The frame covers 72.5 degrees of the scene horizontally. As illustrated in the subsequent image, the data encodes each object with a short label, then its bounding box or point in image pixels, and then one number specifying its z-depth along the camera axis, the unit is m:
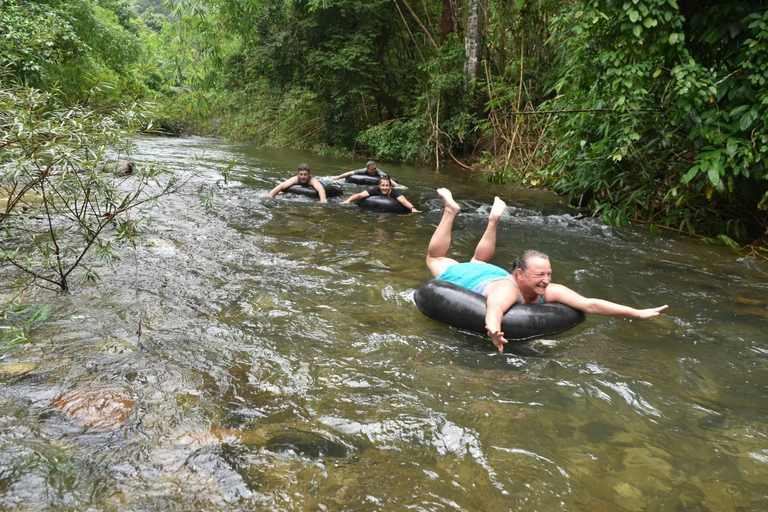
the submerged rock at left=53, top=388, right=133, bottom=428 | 2.75
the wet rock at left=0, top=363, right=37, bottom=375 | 3.16
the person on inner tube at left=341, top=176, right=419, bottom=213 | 9.30
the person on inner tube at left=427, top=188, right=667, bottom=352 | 3.91
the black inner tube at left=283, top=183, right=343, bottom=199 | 10.02
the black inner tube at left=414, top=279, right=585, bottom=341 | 4.04
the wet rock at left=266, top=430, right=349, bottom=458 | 2.64
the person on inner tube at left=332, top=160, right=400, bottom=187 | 11.73
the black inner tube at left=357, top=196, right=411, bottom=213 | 9.18
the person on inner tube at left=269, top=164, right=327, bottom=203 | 9.94
